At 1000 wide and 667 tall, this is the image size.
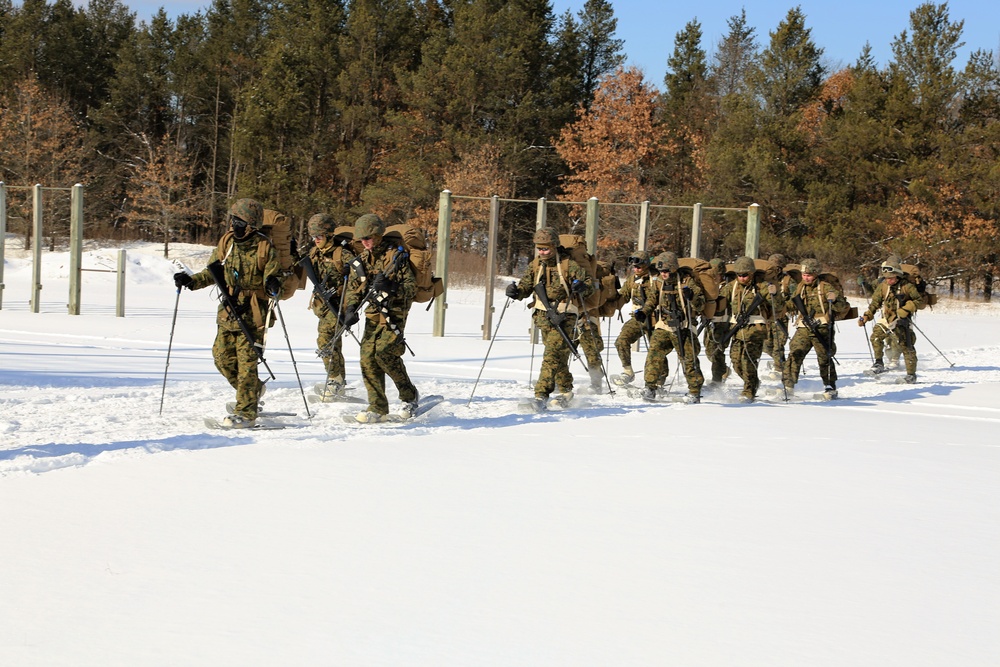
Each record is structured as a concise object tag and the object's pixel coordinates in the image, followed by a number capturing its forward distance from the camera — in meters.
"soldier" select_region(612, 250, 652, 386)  13.98
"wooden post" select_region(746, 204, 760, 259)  19.59
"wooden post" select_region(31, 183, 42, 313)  21.14
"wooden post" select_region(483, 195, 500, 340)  19.06
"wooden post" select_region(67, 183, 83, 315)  20.77
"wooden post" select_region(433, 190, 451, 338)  19.20
